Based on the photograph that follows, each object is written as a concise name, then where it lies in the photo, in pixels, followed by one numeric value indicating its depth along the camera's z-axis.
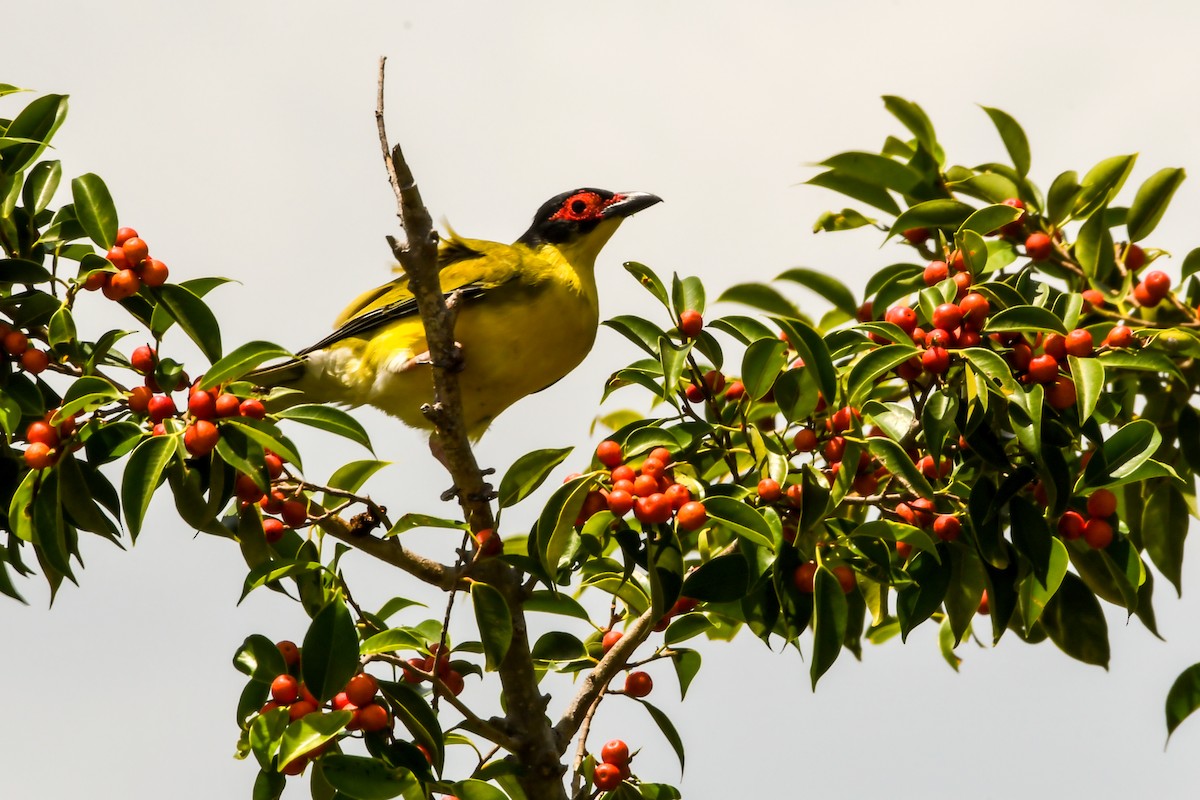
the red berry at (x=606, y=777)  6.85
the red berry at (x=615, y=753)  6.89
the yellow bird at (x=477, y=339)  9.59
